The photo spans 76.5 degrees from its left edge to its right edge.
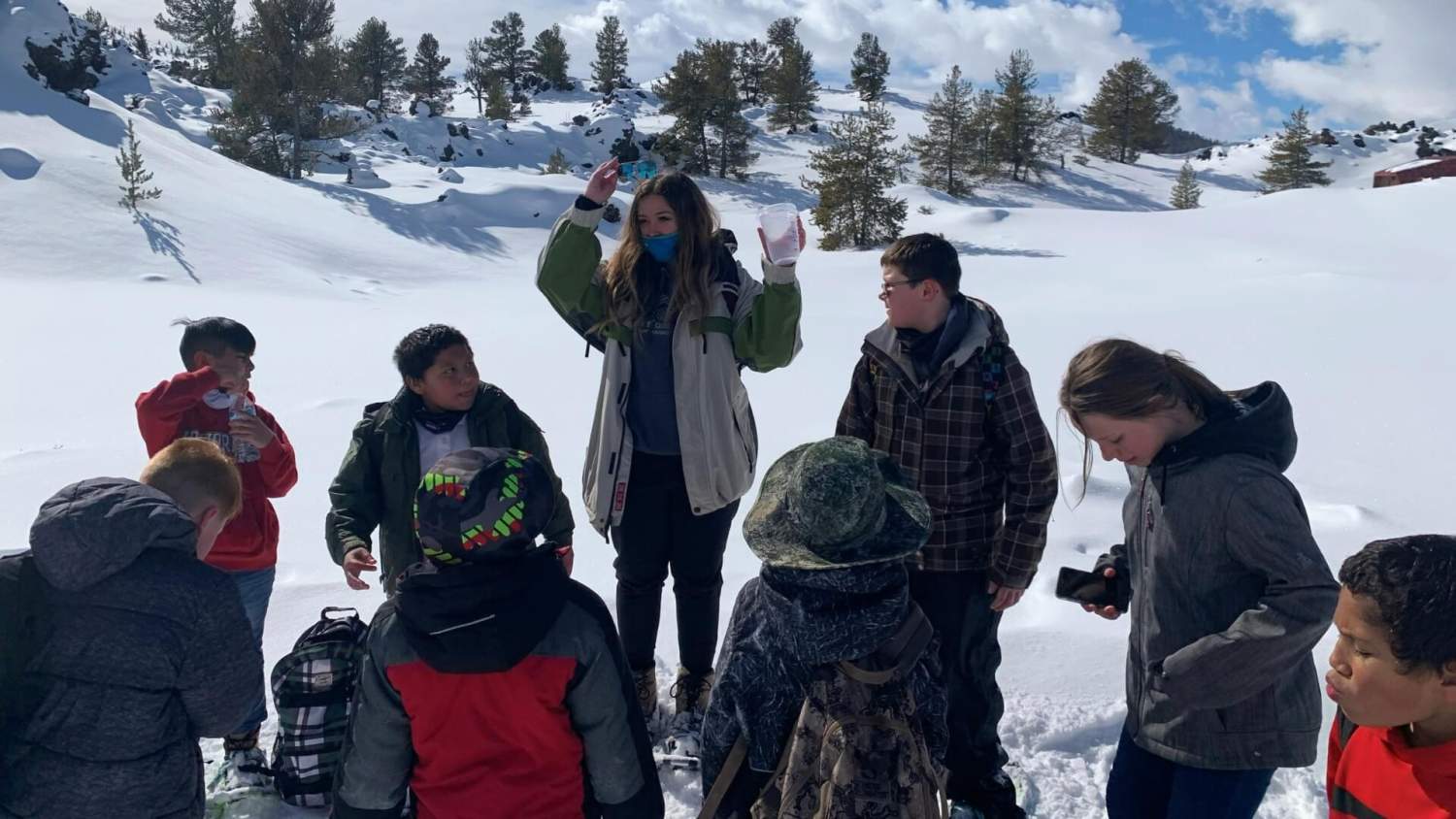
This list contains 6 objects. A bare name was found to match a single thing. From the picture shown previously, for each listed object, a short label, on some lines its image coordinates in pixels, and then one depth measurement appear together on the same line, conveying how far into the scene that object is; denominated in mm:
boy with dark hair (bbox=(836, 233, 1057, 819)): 2420
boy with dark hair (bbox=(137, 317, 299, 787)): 2738
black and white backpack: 2398
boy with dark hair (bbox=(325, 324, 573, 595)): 2516
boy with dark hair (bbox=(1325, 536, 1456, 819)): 1258
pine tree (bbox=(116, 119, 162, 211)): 14570
